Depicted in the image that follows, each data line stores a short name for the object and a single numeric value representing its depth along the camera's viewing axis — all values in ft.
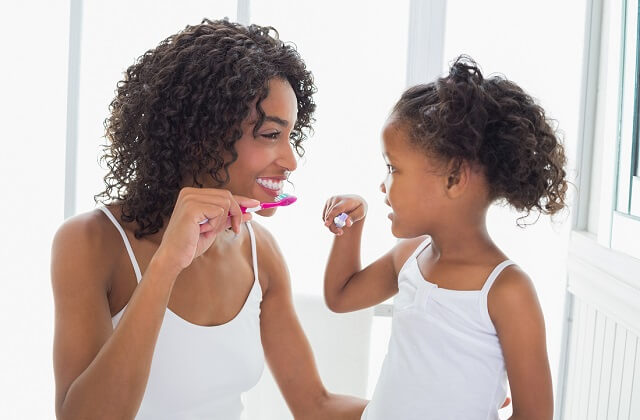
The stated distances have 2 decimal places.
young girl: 3.51
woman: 3.34
